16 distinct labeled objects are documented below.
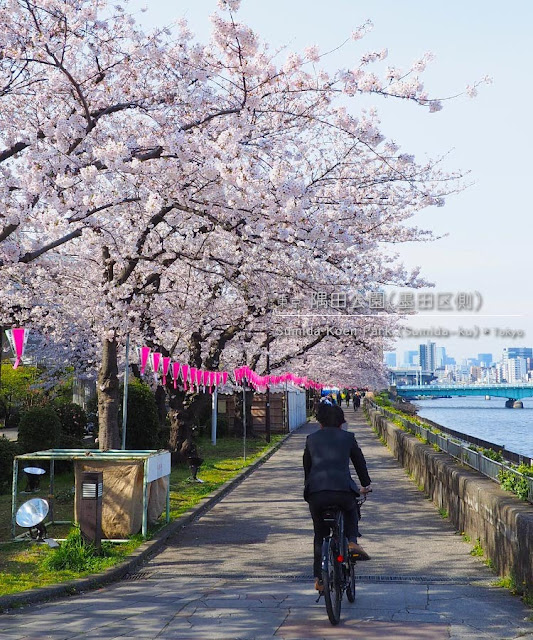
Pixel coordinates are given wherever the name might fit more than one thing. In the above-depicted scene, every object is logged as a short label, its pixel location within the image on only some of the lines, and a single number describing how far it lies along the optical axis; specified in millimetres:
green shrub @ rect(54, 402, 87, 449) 21734
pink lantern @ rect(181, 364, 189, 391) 20400
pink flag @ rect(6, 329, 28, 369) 12941
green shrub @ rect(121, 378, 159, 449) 21391
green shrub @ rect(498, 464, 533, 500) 8406
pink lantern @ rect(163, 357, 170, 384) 19211
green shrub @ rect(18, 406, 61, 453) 18000
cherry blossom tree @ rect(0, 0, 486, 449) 10484
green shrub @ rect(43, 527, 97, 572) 8906
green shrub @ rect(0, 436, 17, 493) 16078
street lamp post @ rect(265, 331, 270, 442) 33600
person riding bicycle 6734
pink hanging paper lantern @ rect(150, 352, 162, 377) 18156
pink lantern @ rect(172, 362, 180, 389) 19625
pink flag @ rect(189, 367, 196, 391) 20983
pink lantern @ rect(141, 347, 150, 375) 17781
